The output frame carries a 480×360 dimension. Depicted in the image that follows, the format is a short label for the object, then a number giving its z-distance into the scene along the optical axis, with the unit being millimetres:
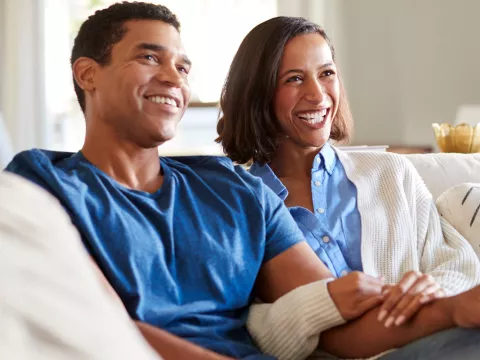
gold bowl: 2402
